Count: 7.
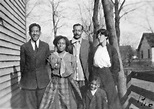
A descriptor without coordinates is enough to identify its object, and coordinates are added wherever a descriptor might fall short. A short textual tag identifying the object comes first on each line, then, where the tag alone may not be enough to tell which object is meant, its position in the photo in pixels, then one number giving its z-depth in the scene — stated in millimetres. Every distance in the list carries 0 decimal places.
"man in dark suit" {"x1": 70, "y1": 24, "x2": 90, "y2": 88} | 4863
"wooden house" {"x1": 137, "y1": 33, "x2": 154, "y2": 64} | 45375
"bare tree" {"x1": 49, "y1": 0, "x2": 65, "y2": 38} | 45375
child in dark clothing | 4539
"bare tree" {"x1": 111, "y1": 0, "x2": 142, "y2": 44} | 15141
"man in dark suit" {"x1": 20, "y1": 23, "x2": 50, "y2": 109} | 4648
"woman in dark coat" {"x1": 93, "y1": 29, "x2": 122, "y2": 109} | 4754
